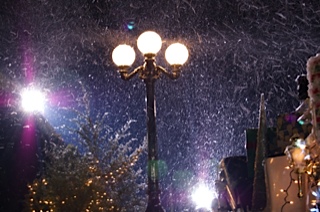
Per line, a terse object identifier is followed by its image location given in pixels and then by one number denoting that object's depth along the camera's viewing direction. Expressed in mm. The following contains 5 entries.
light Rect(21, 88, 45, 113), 22880
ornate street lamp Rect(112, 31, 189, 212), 10281
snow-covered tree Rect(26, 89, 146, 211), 18469
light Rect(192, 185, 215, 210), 31550
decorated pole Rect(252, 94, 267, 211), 13484
